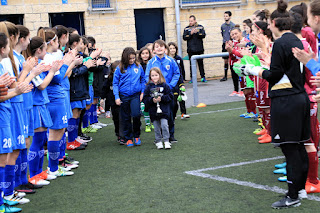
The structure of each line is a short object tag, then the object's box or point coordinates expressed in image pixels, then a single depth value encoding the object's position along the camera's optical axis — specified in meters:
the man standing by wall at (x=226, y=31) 17.64
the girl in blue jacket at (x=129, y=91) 8.77
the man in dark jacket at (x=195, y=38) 17.59
